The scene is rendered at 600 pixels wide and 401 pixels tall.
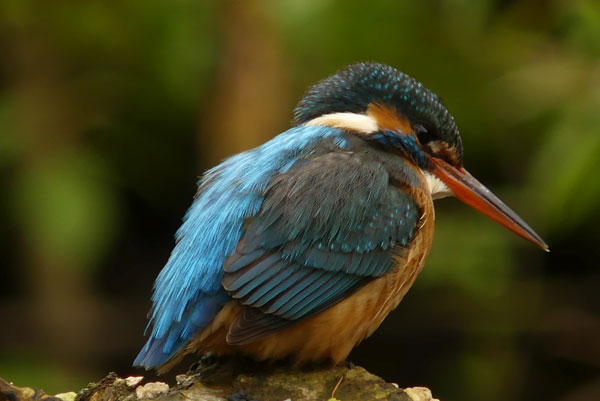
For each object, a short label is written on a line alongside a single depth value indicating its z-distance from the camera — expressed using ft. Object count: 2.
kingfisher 20.31
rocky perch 19.30
